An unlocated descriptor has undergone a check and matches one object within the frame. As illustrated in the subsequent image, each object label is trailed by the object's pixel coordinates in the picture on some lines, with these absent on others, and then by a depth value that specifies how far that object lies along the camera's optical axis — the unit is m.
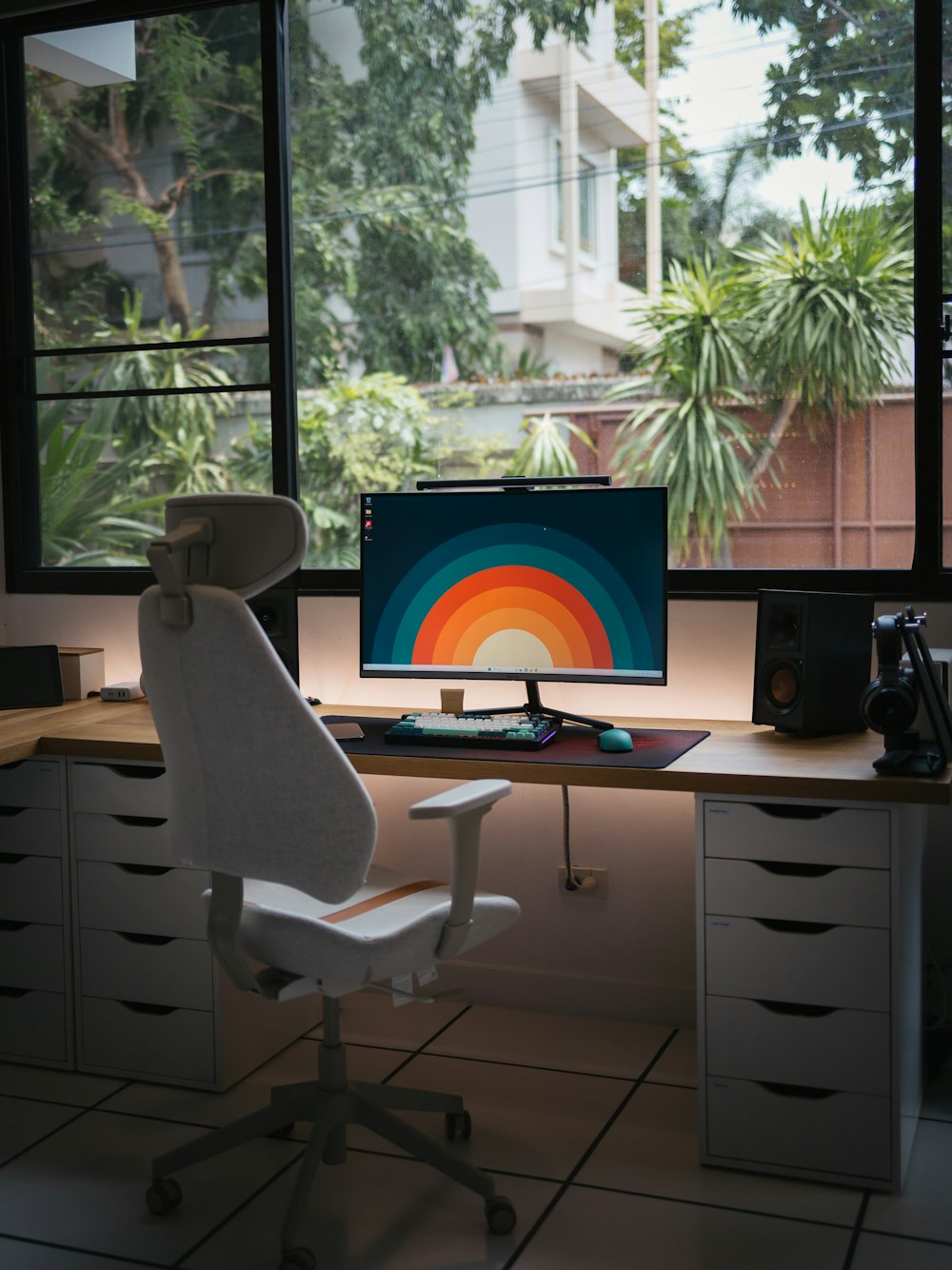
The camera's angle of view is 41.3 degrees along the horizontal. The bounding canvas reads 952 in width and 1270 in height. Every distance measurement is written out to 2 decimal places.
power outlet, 3.06
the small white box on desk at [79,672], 3.27
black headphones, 2.24
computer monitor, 2.68
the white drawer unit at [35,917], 2.79
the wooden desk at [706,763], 2.17
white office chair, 1.88
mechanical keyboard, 2.53
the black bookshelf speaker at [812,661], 2.52
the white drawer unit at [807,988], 2.20
